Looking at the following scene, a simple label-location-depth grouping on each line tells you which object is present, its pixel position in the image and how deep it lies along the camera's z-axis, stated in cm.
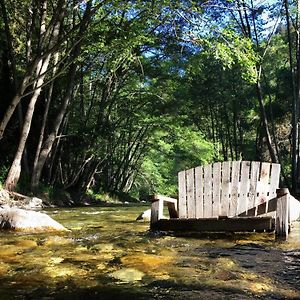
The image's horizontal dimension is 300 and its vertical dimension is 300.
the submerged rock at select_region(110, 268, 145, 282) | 212
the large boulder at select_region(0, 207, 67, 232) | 382
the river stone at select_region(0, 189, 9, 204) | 738
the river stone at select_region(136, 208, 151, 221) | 551
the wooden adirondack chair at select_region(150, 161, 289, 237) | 388
